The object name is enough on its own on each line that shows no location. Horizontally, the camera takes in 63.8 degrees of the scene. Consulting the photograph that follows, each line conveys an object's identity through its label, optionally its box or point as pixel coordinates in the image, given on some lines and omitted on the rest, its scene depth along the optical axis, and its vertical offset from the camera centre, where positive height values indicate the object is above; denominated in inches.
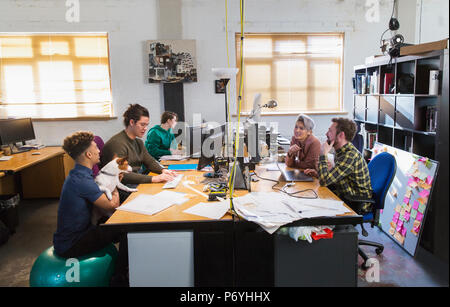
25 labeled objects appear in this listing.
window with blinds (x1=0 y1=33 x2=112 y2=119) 197.8 +17.1
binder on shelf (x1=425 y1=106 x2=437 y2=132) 125.0 -7.5
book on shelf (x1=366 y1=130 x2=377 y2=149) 172.9 -18.9
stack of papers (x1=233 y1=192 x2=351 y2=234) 72.3 -23.4
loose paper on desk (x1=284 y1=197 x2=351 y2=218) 75.6 -23.4
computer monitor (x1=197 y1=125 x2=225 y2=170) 115.0 -14.3
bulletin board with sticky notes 113.0 -34.1
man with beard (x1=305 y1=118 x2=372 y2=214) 100.8 -19.1
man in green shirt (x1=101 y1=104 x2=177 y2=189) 117.5 -13.8
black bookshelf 127.4 -2.6
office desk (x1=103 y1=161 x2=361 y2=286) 73.2 -29.8
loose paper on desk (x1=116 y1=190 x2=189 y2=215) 80.9 -23.4
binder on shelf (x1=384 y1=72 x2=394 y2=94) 154.3 +6.9
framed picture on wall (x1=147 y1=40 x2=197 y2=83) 199.3 +22.9
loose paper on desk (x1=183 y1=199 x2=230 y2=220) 76.2 -23.5
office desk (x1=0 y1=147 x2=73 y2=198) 182.4 -36.1
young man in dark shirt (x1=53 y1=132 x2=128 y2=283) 81.0 -22.9
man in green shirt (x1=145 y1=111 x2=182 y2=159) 154.7 -15.4
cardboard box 113.5 +16.6
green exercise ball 79.4 -36.7
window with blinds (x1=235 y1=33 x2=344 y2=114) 207.5 +17.6
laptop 106.2 -22.9
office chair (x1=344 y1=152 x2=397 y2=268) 103.4 -25.6
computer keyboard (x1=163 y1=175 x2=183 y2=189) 101.1 -23.1
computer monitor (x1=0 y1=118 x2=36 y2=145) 172.2 -12.1
